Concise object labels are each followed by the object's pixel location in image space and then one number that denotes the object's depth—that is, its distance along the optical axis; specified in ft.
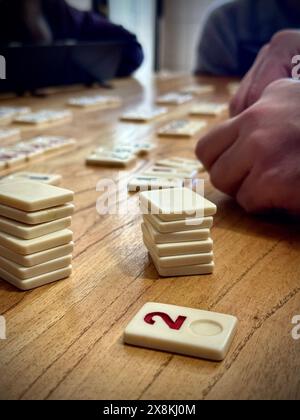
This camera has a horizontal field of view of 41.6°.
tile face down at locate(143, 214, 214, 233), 0.59
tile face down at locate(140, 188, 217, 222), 0.58
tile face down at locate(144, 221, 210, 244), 0.59
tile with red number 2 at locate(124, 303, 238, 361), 0.46
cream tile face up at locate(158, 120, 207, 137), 1.35
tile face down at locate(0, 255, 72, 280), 0.57
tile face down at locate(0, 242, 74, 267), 0.56
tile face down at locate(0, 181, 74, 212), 0.56
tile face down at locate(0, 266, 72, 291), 0.57
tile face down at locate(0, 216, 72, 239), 0.56
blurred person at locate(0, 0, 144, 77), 2.78
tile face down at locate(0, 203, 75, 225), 0.56
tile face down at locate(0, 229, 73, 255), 0.56
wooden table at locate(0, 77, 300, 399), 0.43
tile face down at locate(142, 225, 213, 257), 0.60
